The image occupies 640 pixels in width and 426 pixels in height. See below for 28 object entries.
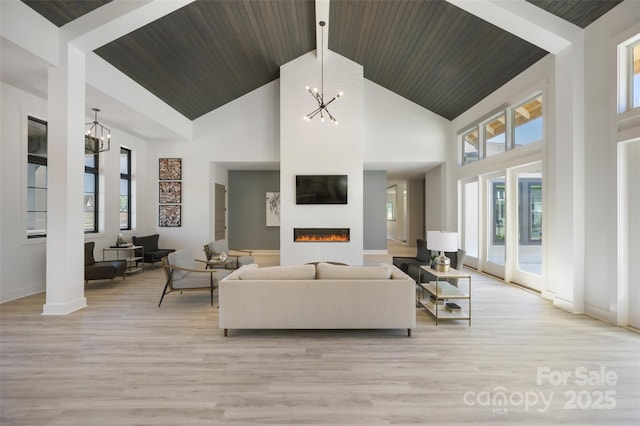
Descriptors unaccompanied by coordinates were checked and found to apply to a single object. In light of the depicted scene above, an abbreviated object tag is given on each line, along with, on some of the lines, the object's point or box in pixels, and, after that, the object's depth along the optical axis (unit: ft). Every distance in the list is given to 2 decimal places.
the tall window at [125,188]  25.49
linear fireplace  24.66
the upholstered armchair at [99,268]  17.26
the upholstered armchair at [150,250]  22.93
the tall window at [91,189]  21.49
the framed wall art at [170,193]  26.81
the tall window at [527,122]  16.90
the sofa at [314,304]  10.80
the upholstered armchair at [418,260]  17.47
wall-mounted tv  24.41
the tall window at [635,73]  11.44
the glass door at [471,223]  23.65
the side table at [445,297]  12.13
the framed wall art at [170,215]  26.84
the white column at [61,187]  13.17
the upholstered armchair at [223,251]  18.70
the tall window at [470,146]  23.63
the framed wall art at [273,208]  32.32
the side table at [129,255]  21.08
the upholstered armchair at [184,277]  14.48
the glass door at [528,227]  17.16
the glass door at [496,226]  20.26
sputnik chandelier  23.57
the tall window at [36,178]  16.83
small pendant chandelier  20.31
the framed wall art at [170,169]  26.86
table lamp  12.53
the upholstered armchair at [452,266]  15.60
